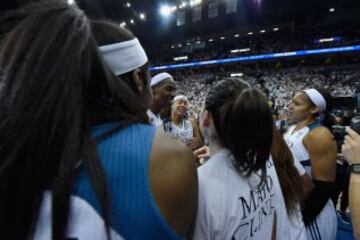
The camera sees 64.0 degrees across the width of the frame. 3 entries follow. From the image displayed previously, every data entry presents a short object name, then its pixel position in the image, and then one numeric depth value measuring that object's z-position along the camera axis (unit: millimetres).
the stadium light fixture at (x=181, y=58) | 35169
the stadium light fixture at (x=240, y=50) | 30875
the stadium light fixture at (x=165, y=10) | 25223
